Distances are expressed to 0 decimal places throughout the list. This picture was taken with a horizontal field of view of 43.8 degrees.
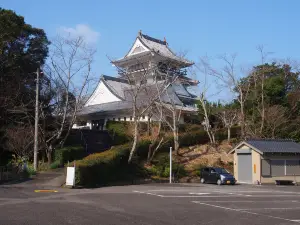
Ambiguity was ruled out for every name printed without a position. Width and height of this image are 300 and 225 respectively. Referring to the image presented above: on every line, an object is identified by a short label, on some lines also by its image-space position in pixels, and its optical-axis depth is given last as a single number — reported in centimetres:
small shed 3203
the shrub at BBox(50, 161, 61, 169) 3117
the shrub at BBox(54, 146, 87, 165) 3259
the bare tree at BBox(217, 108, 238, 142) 4156
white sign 2389
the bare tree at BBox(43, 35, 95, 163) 3388
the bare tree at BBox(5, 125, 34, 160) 3095
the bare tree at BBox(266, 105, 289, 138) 3928
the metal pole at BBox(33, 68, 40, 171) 2852
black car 3011
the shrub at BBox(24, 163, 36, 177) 2759
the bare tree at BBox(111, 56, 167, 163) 3192
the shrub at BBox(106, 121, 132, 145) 4162
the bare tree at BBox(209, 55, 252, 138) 3865
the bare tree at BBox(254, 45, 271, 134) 3925
